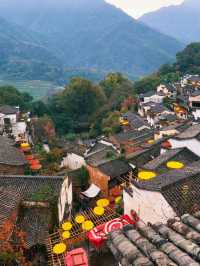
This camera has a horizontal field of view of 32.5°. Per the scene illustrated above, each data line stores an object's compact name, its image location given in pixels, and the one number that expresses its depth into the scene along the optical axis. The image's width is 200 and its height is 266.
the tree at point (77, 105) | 63.41
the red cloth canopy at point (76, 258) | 10.25
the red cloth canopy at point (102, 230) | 13.57
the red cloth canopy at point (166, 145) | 22.61
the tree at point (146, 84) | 68.06
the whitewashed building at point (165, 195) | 12.73
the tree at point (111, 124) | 48.25
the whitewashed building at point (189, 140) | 19.75
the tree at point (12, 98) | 59.16
